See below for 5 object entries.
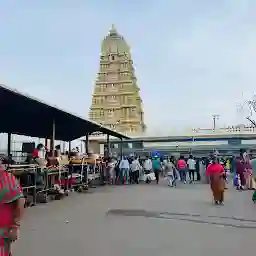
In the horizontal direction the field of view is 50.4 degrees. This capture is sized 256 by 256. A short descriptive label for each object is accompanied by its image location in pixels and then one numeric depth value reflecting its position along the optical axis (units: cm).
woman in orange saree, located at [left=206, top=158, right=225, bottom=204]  828
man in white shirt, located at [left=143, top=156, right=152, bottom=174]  1557
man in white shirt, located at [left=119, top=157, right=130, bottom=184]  1460
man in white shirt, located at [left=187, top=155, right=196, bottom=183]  1577
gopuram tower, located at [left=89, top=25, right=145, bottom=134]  4360
